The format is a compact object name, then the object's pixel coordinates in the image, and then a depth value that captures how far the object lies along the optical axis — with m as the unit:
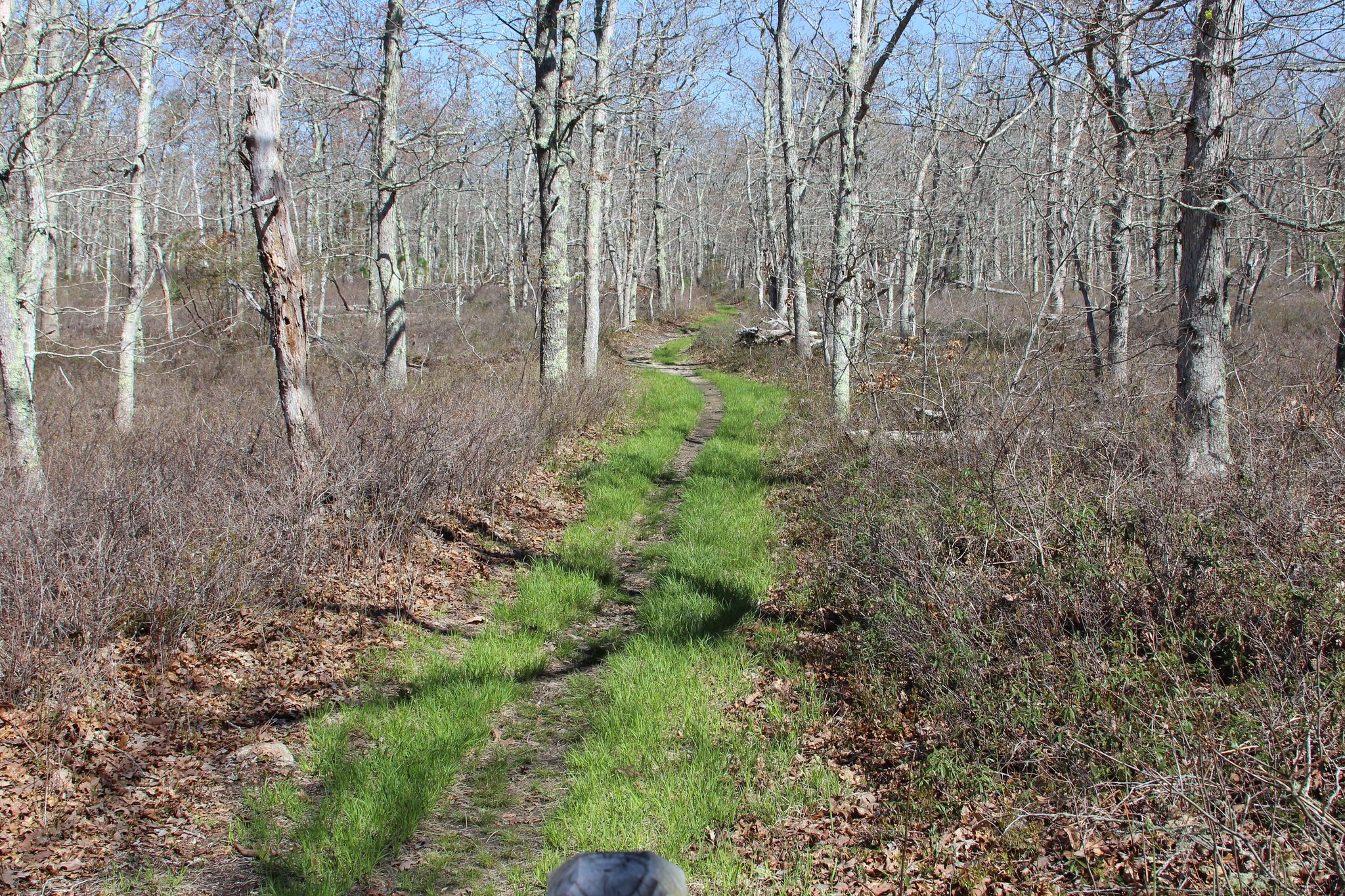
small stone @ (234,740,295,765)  3.94
